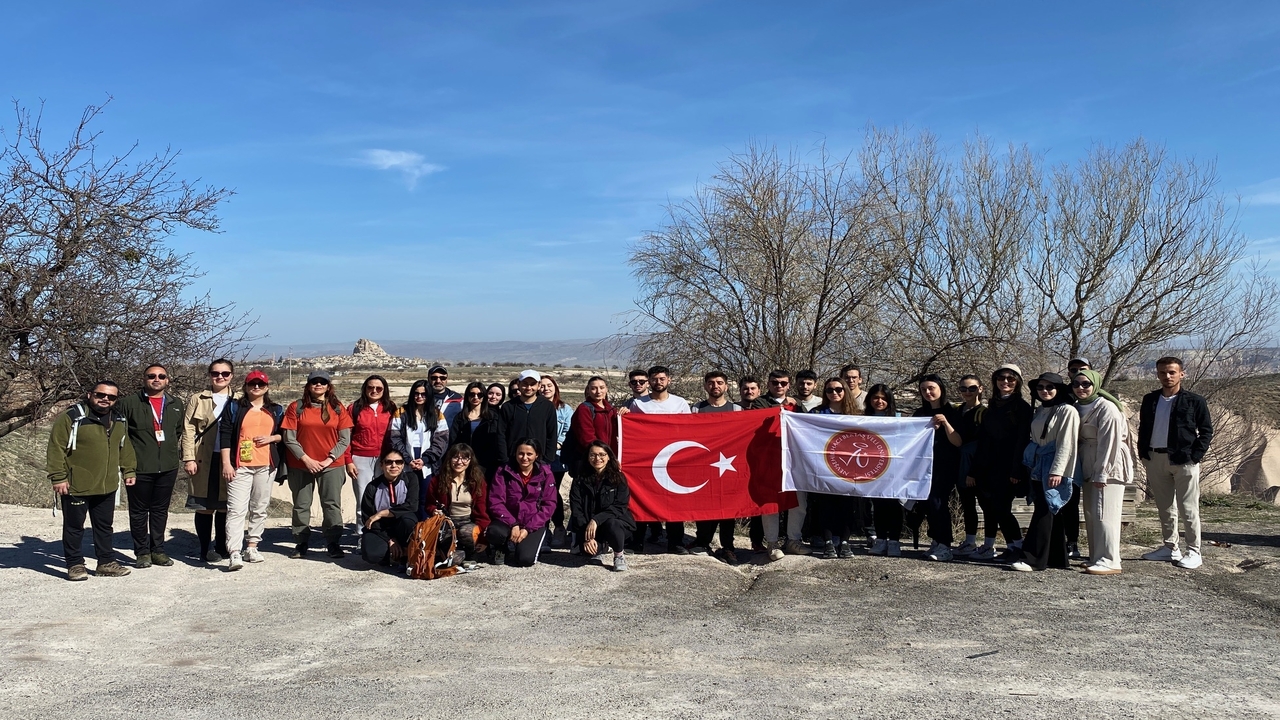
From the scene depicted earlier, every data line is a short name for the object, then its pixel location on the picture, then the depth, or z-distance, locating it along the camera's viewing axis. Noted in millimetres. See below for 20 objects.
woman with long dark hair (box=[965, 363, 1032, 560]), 8711
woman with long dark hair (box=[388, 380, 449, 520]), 9281
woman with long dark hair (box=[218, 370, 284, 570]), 8703
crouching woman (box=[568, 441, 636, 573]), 9016
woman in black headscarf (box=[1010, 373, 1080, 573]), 8312
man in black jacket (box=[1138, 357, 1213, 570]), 8461
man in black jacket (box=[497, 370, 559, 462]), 9164
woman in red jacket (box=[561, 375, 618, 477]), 9523
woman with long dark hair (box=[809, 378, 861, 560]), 9289
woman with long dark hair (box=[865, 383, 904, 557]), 9430
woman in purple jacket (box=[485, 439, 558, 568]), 8812
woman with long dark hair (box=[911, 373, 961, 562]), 9141
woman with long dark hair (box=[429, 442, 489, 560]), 8852
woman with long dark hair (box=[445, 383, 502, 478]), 9344
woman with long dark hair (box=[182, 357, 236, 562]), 8695
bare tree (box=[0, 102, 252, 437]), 10930
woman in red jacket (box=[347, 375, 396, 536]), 9234
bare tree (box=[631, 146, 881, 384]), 14258
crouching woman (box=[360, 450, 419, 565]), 8789
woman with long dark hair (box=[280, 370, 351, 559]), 8961
